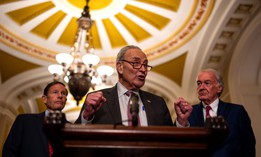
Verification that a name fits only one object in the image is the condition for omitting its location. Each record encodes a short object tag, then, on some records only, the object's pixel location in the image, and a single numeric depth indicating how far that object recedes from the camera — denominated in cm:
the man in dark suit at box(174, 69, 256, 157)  256
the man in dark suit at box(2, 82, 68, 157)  273
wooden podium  157
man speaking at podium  221
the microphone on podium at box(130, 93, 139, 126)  171
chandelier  669
